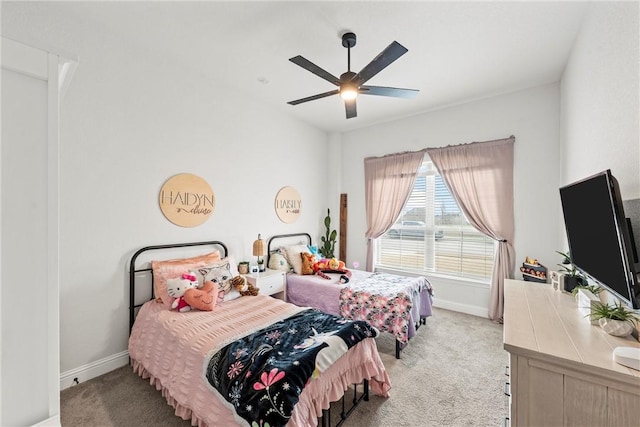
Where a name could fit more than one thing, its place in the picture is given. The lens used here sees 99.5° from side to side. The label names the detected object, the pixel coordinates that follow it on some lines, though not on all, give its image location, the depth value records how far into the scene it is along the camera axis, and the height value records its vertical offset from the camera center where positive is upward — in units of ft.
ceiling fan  6.31 +3.55
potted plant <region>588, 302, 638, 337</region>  3.92 -1.58
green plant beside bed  15.14 -1.65
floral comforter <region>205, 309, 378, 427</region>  4.31 -2.76
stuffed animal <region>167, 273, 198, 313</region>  7.54 -2.22
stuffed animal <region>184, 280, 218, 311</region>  7.56 -2.47
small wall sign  13.12 +0.35
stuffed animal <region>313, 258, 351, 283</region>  11.67 -2.46
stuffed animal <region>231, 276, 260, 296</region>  8.86 -2.50
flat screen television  3.46 -0.33
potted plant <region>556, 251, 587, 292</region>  6.21 -1.53
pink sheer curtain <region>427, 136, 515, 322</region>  11.13 +0.94
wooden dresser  3.14 -2.06
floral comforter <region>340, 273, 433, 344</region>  8.57 -3.04
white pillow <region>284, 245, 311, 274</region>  12.01 -2.02
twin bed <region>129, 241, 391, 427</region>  4.53 -2.91
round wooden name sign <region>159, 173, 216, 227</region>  8.95 +0.39
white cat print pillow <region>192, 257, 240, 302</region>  8.40 -2.08
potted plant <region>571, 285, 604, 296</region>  5.28 -1.54
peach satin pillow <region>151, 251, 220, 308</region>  7.93 -1.83
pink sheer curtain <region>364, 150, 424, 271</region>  13.60 +1.32
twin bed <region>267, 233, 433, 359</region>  8.68 -3.02
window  12.33 -1.29
